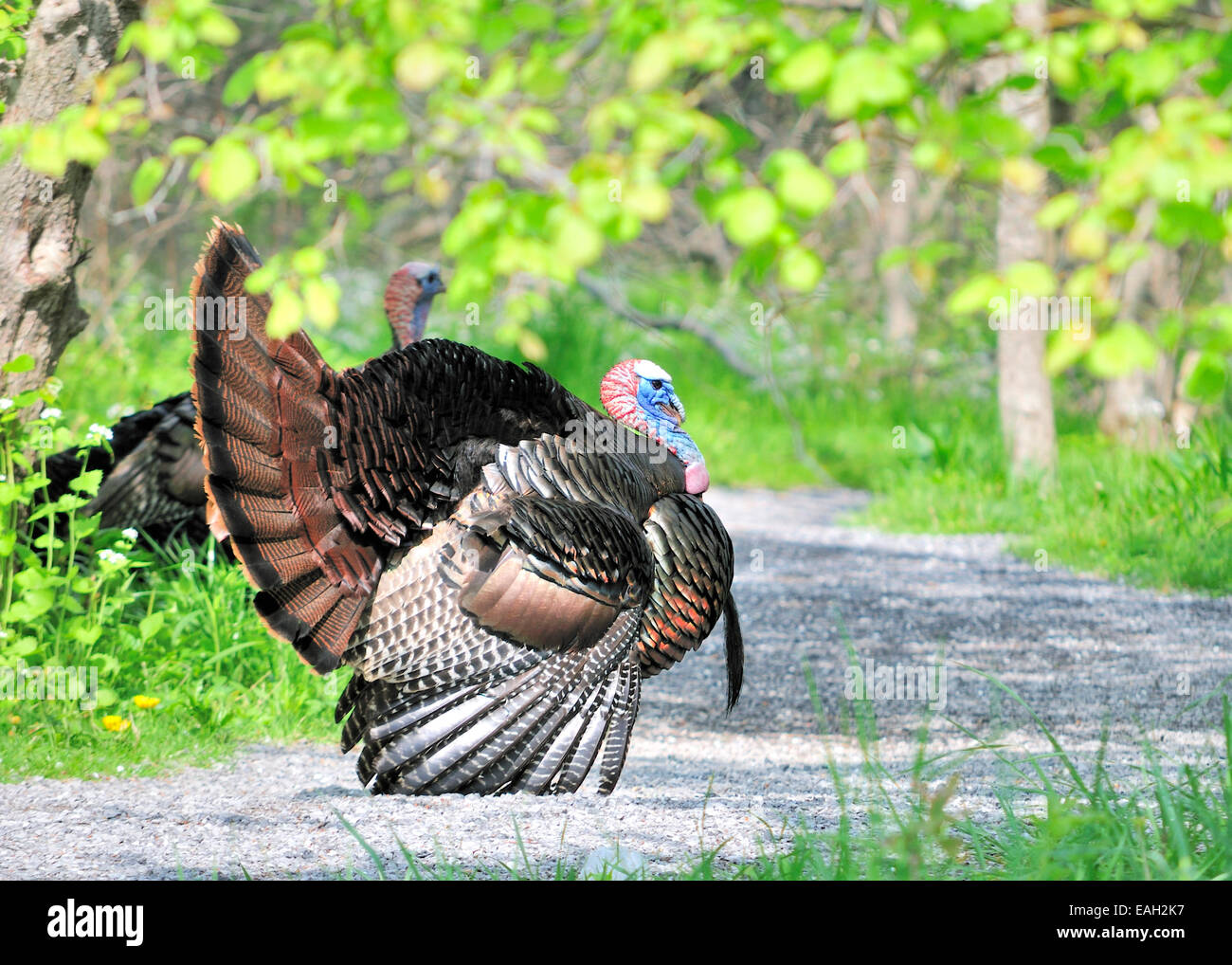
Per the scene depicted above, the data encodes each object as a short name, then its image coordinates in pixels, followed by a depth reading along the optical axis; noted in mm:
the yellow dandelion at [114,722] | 6937
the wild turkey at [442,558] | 5855
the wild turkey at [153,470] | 8703
